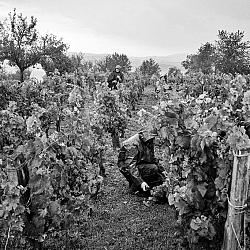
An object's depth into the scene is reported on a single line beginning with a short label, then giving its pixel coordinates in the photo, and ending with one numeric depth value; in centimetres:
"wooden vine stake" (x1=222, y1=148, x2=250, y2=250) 328
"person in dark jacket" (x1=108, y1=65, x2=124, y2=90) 1850
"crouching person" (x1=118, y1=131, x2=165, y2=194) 606
